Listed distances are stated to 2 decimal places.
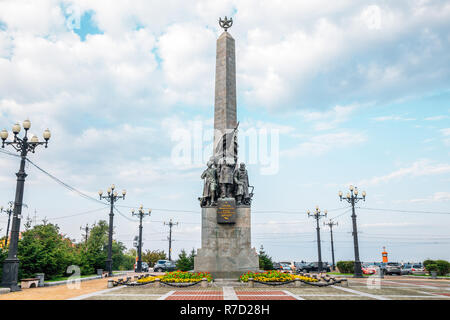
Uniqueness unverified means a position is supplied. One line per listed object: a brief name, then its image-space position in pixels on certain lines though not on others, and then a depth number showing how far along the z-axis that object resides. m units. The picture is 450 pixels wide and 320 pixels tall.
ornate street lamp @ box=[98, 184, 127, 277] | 29.40
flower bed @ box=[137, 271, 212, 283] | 17.54
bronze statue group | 21.03
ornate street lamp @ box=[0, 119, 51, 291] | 15.82
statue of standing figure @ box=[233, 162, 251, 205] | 21.02
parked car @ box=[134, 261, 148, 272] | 40.57
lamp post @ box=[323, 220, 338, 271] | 46.00
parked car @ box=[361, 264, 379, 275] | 34.35
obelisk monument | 19.72
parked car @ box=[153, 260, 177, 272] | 39.25
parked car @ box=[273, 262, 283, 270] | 38.00
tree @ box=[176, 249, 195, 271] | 25.27
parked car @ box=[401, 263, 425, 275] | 36.38
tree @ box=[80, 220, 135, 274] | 56.34
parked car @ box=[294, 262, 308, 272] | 45.18
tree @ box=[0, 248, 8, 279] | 18.76
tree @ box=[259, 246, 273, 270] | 25.55
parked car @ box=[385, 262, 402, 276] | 35.22
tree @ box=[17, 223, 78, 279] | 20.41
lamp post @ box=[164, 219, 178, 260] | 48.88
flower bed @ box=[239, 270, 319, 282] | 17.61
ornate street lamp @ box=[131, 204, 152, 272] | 36.28
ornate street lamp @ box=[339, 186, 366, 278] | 28.14
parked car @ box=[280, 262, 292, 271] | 40.16
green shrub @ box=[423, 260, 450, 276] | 32.44
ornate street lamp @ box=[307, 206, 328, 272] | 38.28
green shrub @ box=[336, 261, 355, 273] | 34.53
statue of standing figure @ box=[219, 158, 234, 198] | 21.09
